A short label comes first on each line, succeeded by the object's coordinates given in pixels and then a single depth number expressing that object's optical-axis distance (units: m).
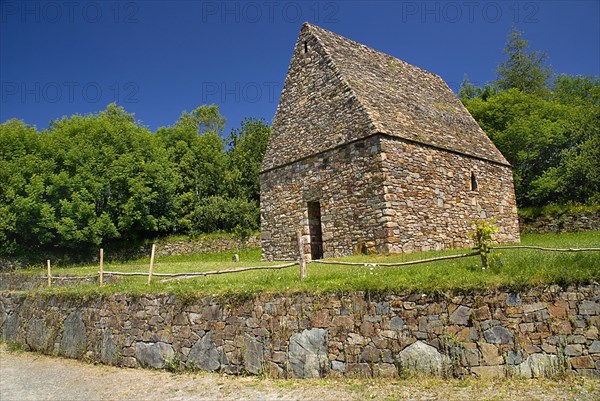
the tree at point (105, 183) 28.80
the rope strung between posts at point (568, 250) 8.44
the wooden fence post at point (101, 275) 13.33
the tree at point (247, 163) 35.06
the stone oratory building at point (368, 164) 15.39
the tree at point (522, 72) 38.50
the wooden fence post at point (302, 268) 9.97
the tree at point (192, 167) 33.69
